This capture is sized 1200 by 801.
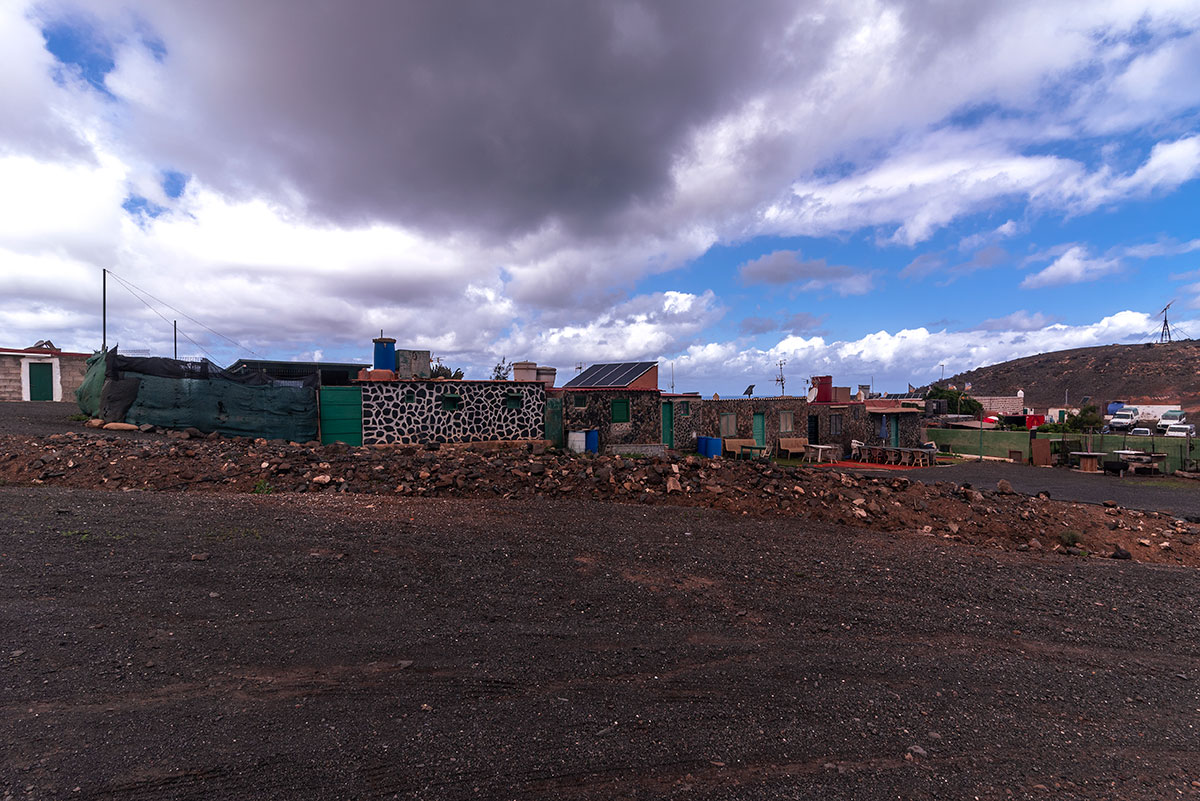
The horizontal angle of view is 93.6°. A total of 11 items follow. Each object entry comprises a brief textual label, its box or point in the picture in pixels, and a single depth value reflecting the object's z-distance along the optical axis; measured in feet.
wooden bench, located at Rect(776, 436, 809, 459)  94.22
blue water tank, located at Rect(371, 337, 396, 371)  65.36
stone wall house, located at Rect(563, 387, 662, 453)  73.10
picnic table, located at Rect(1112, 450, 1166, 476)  79.56
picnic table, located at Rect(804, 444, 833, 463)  92.28
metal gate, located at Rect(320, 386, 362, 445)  57.00
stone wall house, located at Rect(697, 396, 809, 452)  94.07
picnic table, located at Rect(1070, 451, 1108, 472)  83.82
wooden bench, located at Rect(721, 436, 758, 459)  88.94
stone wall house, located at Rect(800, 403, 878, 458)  100.12
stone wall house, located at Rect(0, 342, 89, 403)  82.02
